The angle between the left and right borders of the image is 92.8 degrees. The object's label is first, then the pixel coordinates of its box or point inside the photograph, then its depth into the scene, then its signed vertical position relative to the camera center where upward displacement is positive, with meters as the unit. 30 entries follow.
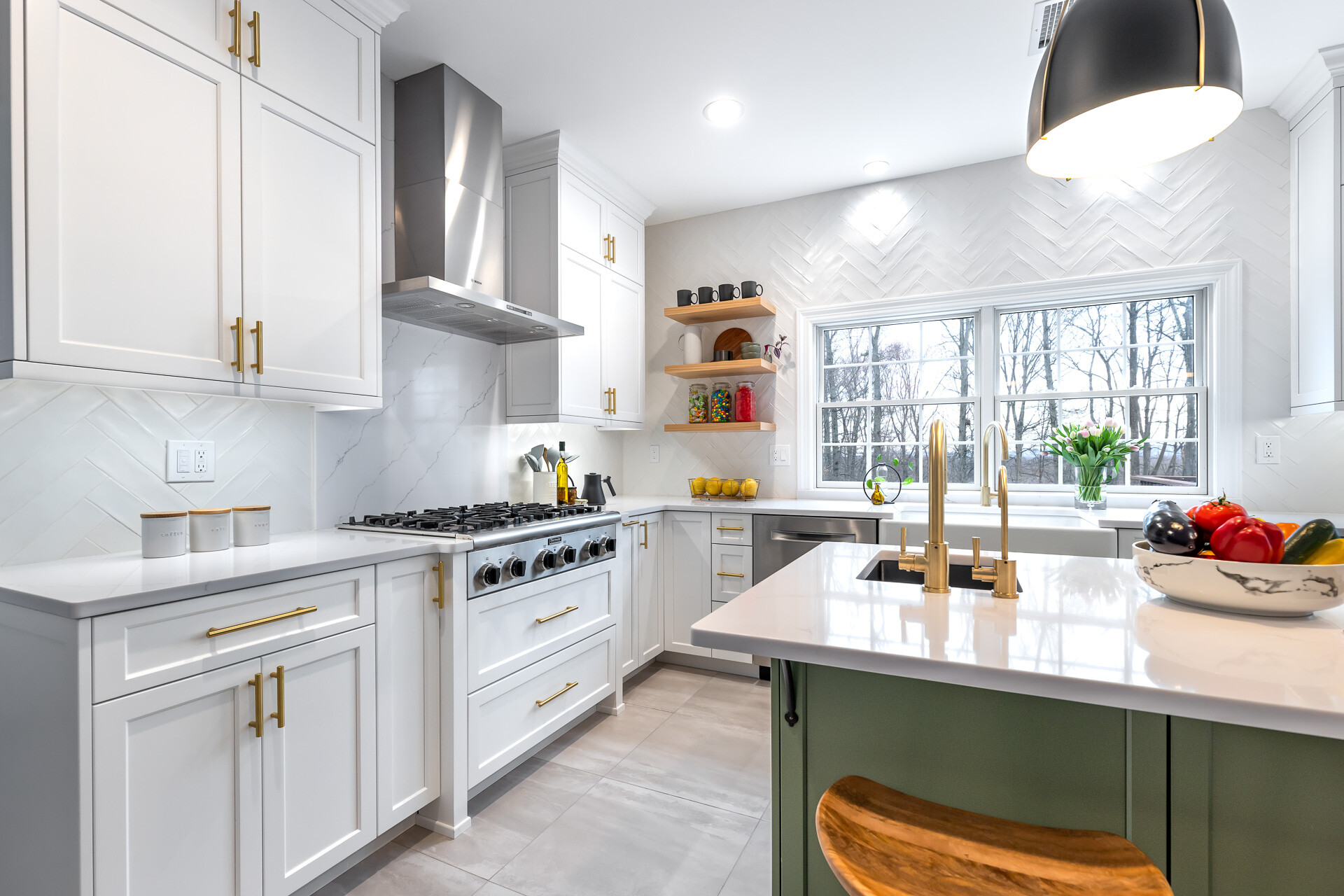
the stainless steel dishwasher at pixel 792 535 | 3.10 -0.45
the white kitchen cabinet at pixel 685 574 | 3.43 -0.70
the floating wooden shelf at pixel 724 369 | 3.66 +0.45
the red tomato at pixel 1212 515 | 1.21 -0.13
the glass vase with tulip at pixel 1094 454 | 2.99 -0.04
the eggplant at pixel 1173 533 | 1.22 -0.17
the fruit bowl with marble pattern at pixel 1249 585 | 1.09 -0.25
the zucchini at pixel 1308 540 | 1.09 -0.16
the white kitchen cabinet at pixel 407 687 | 1.86 -0.74
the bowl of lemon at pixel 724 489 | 3.71 -0.25
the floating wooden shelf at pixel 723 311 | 3.68 +0.79
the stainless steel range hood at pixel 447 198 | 2.51 +1.00
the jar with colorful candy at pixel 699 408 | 3.87 +0.23
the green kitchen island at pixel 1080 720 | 0.89 -0.44
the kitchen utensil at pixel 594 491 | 3.26 -0.23
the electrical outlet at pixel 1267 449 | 2.84 -0.01
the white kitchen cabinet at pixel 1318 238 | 2.46 +0.84
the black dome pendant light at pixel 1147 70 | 1.02 +0.65
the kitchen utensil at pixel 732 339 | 3.93 +0.65
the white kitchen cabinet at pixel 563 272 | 3.15 +0.90
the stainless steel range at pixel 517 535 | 2.13 -0.34
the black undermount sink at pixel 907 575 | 1.71 -0.35
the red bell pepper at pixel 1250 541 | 1.12 -0.17
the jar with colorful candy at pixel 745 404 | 3.79 +0.25
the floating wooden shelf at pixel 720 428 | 3.68 +0.11
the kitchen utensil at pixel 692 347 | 3.85 +0.59
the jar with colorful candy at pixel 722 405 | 3.85 +0.24
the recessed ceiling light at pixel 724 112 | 2.80 +1.49
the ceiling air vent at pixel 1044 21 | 2.16 +1.49
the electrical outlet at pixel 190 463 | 1.89 -0.05
